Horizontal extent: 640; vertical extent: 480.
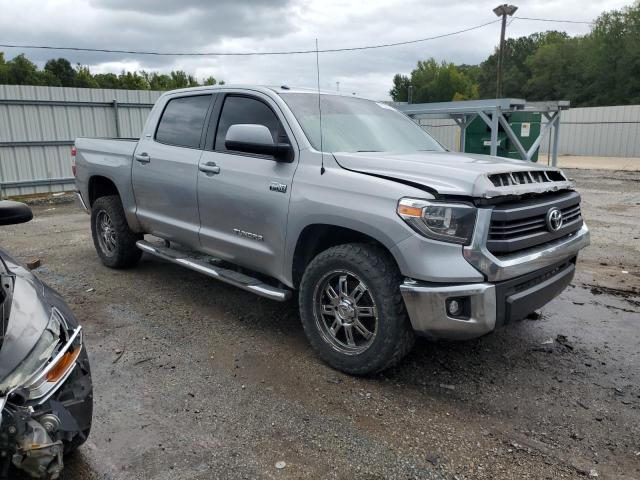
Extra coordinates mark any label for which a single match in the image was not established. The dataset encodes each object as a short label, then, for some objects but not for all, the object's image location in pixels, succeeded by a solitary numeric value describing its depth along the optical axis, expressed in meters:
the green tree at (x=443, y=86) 93.56
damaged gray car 1.99
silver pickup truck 3.21
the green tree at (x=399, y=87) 92.06
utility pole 32.66
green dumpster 11.98
